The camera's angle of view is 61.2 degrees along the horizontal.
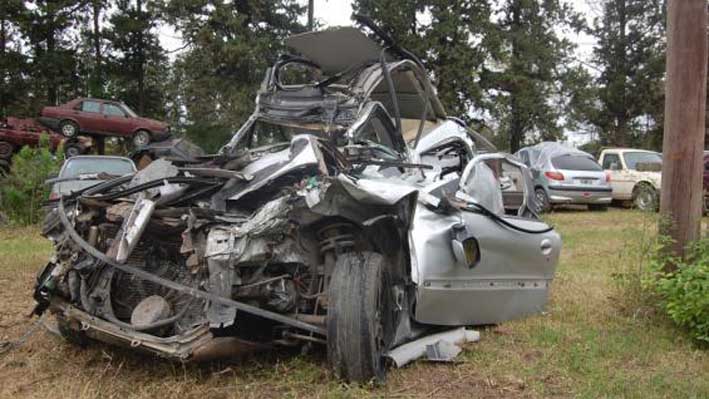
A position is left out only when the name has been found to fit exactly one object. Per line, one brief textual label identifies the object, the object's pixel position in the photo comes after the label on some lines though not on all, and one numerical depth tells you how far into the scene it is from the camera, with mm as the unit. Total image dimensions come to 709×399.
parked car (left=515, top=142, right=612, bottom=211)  14297
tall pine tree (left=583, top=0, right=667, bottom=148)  28797
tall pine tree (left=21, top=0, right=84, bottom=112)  27078
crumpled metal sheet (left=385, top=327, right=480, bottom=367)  3650
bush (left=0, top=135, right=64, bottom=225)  11914
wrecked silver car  3244
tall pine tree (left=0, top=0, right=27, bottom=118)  26125
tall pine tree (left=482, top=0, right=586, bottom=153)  25703
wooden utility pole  4516
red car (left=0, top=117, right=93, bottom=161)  18328
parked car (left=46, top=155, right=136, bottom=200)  9922
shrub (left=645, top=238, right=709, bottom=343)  4020
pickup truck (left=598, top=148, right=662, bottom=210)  15234
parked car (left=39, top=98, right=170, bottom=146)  19194
